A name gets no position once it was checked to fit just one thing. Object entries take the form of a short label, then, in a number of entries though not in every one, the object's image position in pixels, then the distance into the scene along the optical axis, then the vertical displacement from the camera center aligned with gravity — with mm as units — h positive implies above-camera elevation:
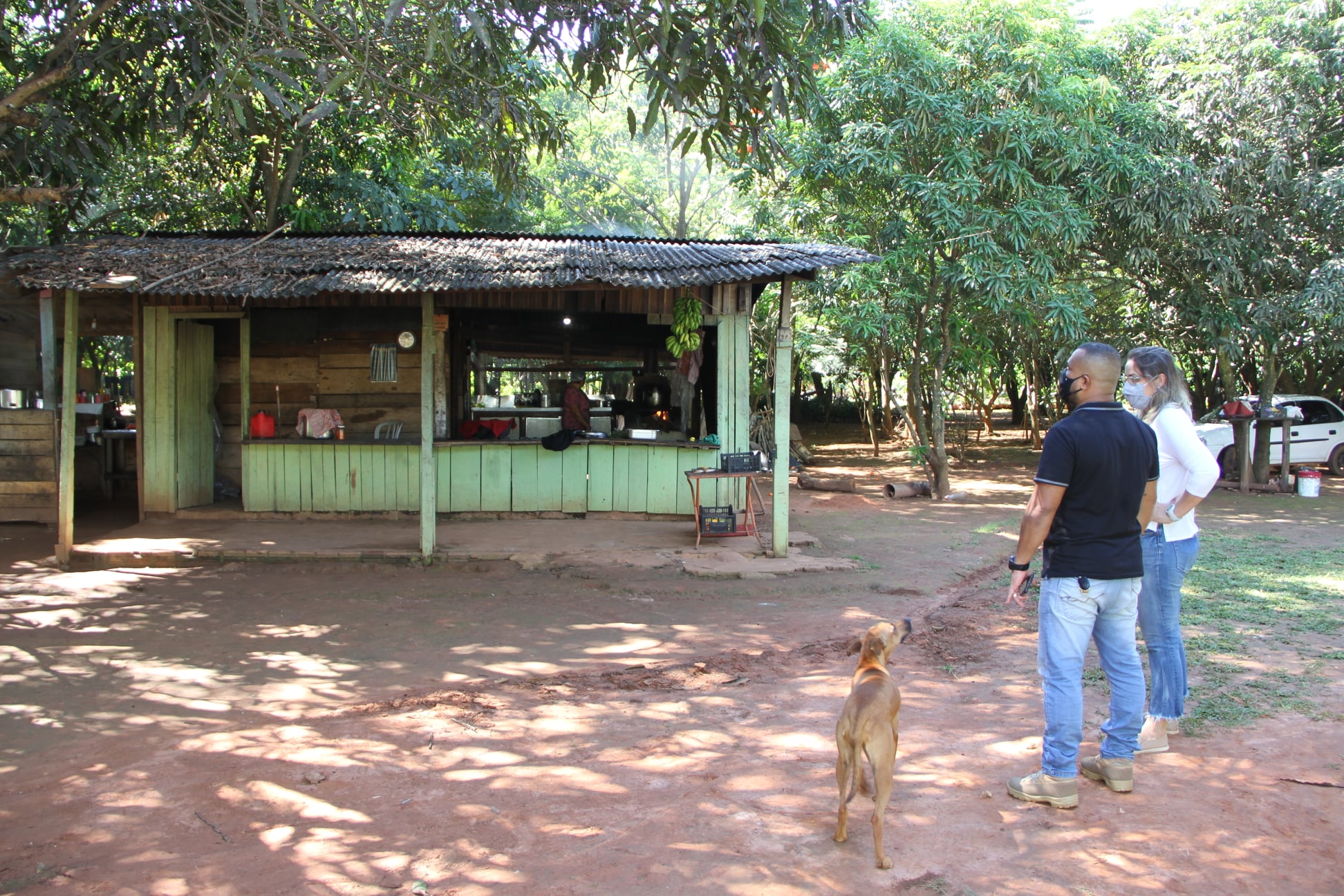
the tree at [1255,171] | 13203 +3798
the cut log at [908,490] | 14438 -1082
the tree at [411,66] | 6055 +2883
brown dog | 3199 -1136
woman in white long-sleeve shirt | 3883 -430
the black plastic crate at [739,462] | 8977 -401
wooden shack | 9250 +556
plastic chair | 11094 -132
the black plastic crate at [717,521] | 9344 -1033
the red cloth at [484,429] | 11297 -113
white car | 15453 -201
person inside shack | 11203 +152
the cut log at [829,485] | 14906 -1033
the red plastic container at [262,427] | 10938 -87
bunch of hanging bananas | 9656 +1076
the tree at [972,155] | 11914 +3642
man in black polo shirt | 3422 -479
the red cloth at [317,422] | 10867 -25
